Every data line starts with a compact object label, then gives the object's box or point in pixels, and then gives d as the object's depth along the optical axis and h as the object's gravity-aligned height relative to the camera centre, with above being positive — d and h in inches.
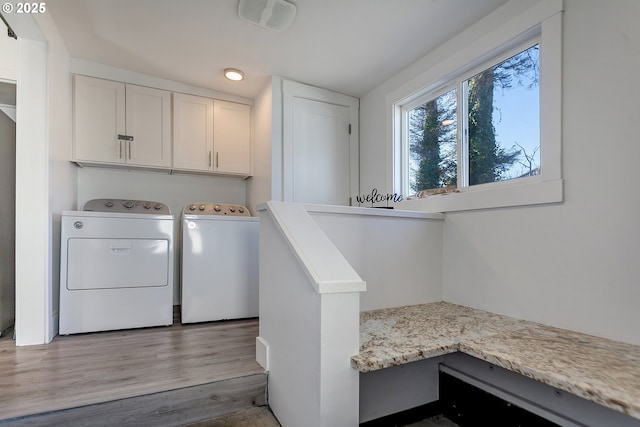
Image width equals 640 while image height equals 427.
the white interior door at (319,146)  108.2 +24.5
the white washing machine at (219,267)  95.8 -17.0
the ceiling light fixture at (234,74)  103.7 +46.7
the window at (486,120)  62.9 +24.2
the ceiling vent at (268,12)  72.3 +47.8
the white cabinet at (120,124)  100.6 +29.8
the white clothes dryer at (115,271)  84.4 -16.3
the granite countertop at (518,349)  36.1 -20.3
